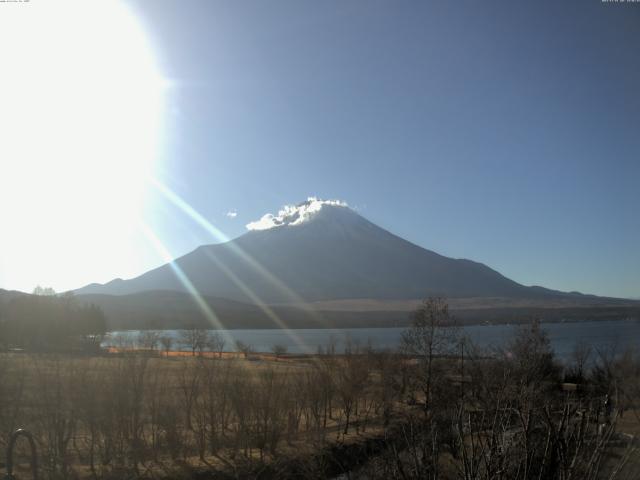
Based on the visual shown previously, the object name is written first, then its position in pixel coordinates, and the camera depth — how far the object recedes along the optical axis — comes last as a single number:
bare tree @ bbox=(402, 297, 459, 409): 32.88
